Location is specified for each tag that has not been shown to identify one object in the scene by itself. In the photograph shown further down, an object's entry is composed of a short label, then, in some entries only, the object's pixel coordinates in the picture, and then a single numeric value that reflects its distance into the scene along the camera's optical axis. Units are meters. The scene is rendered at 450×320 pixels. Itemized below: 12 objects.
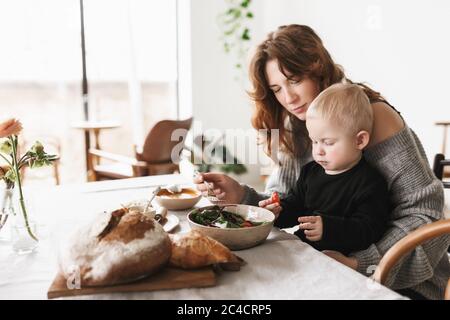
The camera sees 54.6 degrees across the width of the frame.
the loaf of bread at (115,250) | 0.76
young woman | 1.18
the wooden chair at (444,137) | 3.00
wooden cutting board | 0.76
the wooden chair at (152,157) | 3.77
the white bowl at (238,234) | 0.96
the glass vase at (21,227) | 1.03
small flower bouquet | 1.04
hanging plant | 4.65
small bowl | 1.33
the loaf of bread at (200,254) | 0.82
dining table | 0.76
